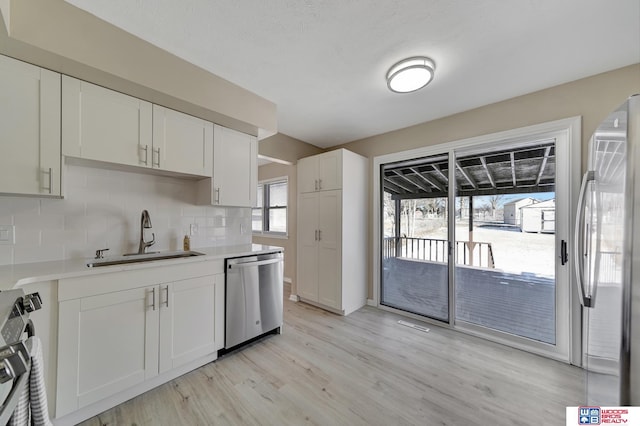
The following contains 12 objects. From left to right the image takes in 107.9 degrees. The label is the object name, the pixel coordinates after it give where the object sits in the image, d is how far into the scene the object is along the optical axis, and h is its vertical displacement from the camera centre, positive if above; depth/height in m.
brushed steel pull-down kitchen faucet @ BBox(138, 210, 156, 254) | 2.06 -0.15
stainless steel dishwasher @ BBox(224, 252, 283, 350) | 2.18 -0.86
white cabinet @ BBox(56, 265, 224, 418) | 1.41 -0.89
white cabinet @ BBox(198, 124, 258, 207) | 2.37 +0.43
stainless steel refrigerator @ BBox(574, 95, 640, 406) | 0.93 -0.22
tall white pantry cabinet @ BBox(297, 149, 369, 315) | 3.15 -0.26
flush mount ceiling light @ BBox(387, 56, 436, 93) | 1.89 +1.18
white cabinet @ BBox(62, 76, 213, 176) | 1.58 +0.62
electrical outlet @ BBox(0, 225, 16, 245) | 1.54 -0.18
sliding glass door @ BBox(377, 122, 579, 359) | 2.28 -0.30
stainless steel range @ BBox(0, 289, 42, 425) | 0.50 -0.35
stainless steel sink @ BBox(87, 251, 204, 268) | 1.75 -0.40
